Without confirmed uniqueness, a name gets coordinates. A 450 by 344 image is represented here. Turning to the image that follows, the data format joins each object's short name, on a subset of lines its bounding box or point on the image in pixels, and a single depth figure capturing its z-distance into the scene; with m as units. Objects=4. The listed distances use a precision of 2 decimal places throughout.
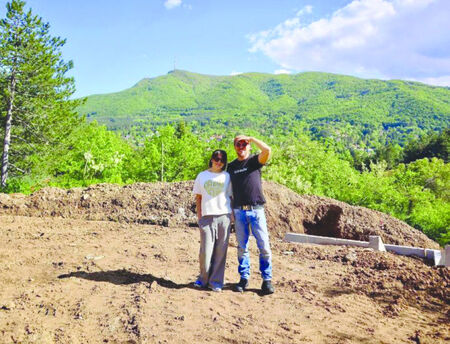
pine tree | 22.34
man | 4.54
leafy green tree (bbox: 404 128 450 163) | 68.94
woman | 4.60
